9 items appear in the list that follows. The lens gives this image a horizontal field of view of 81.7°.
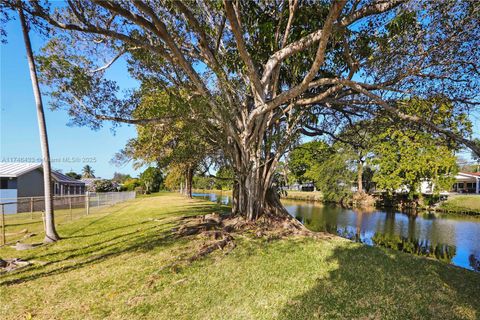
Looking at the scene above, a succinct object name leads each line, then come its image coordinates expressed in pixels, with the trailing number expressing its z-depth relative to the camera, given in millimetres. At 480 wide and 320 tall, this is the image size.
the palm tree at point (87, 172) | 89606
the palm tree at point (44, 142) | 7383
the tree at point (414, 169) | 24484
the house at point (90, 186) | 40984
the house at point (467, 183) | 37188
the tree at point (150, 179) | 56875
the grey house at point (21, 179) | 21453
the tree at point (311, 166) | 13293
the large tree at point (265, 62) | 6219
